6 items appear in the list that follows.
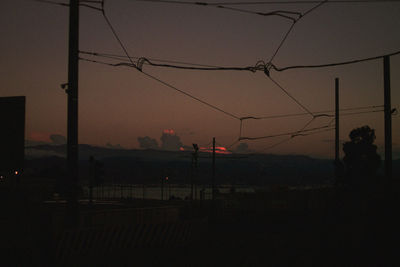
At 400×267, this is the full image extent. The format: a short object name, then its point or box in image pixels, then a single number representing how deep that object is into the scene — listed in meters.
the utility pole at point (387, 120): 17.19
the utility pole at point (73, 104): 12.75
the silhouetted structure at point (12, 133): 33.16
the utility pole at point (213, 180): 37.45
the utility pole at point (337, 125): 29.81
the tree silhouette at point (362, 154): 62.25
